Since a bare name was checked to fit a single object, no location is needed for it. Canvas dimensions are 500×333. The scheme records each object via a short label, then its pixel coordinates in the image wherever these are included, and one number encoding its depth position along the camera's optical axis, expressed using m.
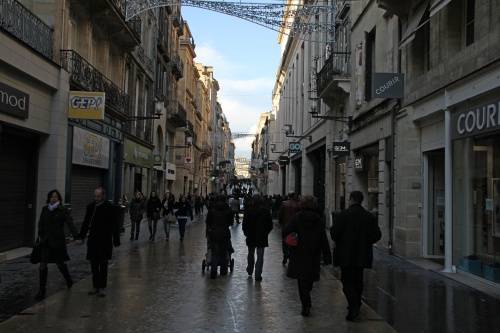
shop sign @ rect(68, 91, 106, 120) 14.41
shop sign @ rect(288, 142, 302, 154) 32.22
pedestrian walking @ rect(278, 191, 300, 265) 11.89
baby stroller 10.25
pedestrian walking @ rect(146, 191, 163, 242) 16.34
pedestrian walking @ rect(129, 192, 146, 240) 16.58
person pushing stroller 9.77
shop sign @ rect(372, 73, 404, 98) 13.49
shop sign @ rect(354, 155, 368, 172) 18.02
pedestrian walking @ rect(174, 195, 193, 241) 16.67
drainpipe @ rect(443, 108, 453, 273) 10.70
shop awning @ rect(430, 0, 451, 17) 9.95
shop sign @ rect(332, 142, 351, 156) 19.31
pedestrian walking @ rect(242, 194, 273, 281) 9.70
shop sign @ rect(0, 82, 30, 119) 10.88
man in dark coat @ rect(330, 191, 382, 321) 6.57
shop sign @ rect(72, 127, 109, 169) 15.62
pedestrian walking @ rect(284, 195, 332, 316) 6.66
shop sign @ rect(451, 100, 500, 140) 8.55
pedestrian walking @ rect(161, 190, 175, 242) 16.66
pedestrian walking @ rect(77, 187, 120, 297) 7.80
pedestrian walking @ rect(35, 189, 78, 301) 7.59
